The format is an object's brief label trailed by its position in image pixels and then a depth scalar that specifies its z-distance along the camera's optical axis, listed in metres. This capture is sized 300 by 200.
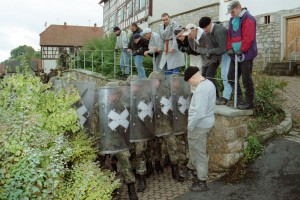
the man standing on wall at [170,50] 7.56
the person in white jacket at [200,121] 4.71
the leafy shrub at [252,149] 5.71
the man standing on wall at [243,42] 5.46
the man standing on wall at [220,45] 5.97
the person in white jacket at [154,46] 7.95
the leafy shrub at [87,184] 3.57
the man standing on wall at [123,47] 11.09
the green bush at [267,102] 6.99
